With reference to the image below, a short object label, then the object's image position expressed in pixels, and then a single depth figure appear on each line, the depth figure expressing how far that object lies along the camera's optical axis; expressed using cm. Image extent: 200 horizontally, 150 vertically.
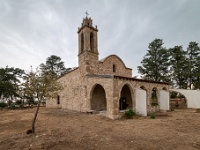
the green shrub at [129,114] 1034
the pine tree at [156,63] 2520
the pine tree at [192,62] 2292
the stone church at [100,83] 1048
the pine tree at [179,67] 2343
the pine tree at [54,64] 3869
